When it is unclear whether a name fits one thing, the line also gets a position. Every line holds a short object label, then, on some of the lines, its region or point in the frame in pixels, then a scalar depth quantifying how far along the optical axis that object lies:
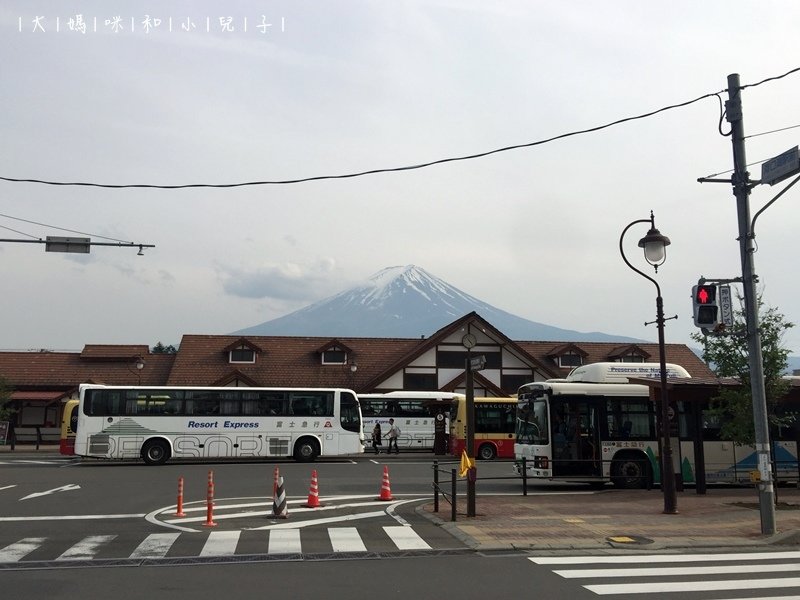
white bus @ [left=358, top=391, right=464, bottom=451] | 38.22
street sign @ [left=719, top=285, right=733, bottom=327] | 13.87
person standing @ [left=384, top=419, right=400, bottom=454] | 36.34
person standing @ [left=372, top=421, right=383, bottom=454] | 36.53
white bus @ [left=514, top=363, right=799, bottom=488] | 20.25
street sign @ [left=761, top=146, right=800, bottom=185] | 12.56
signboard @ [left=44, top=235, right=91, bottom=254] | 16.55
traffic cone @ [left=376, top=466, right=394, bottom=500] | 17.83
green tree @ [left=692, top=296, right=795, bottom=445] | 17.09
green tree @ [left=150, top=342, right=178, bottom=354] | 108.11
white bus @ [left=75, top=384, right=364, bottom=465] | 28.66
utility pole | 12.68
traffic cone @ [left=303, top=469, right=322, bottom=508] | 16.56
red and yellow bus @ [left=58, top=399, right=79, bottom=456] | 29.88
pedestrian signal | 13.34
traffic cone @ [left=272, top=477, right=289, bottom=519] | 14.53
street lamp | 15.10
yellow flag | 14.08
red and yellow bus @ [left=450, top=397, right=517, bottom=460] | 33.75
